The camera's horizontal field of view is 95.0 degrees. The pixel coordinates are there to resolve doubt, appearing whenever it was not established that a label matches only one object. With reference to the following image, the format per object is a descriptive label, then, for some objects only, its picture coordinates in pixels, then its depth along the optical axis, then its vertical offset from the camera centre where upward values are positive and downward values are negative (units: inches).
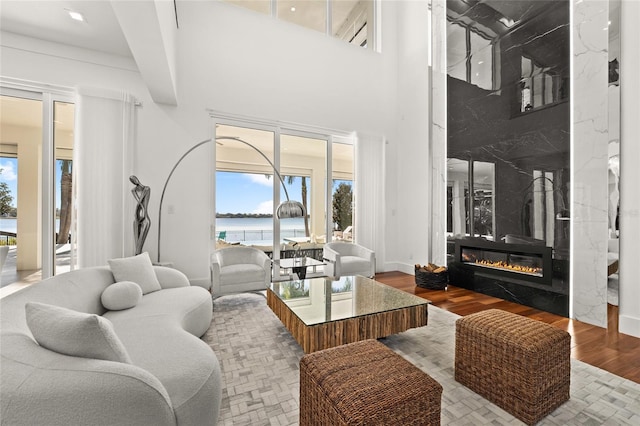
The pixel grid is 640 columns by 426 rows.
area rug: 66.2 -45.7
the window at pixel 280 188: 188.4 +17.7
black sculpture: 138.8 -1.2
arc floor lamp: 129.5 +1.4
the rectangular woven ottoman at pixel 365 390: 45.7 -29.7
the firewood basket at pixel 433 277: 171.3 -37.6
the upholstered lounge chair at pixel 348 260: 172.4 -28.4
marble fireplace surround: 120.6 +23.0
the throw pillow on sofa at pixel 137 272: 101.0 -21.1
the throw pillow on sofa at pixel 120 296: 88.3 -25.7
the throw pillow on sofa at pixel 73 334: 44.4 -18.7
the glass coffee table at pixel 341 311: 85.1 -31.6
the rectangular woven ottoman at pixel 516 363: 63.9 -34.7
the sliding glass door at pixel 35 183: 136.6 +13.7
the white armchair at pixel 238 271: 134.7 -27.7
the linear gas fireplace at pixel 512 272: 135.4 -30.9
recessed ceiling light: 119.6 +81.6
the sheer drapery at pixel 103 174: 143.4 +19.4
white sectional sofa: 37.9 -25.4
